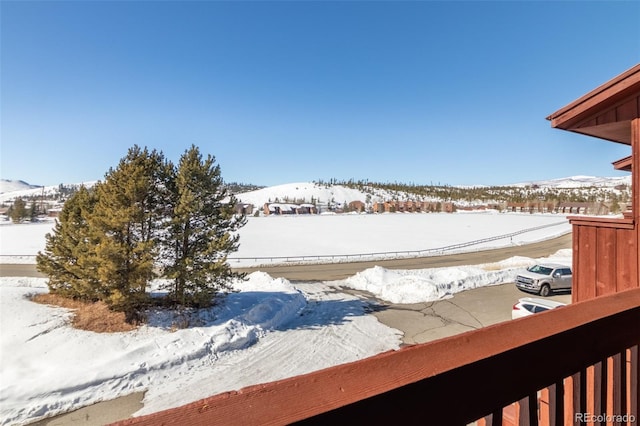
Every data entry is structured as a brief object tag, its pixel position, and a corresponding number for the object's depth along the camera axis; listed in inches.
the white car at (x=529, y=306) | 379.6
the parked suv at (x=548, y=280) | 577.3
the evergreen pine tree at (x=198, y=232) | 478.0
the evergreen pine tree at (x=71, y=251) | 484.0
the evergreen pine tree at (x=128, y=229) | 435.5
